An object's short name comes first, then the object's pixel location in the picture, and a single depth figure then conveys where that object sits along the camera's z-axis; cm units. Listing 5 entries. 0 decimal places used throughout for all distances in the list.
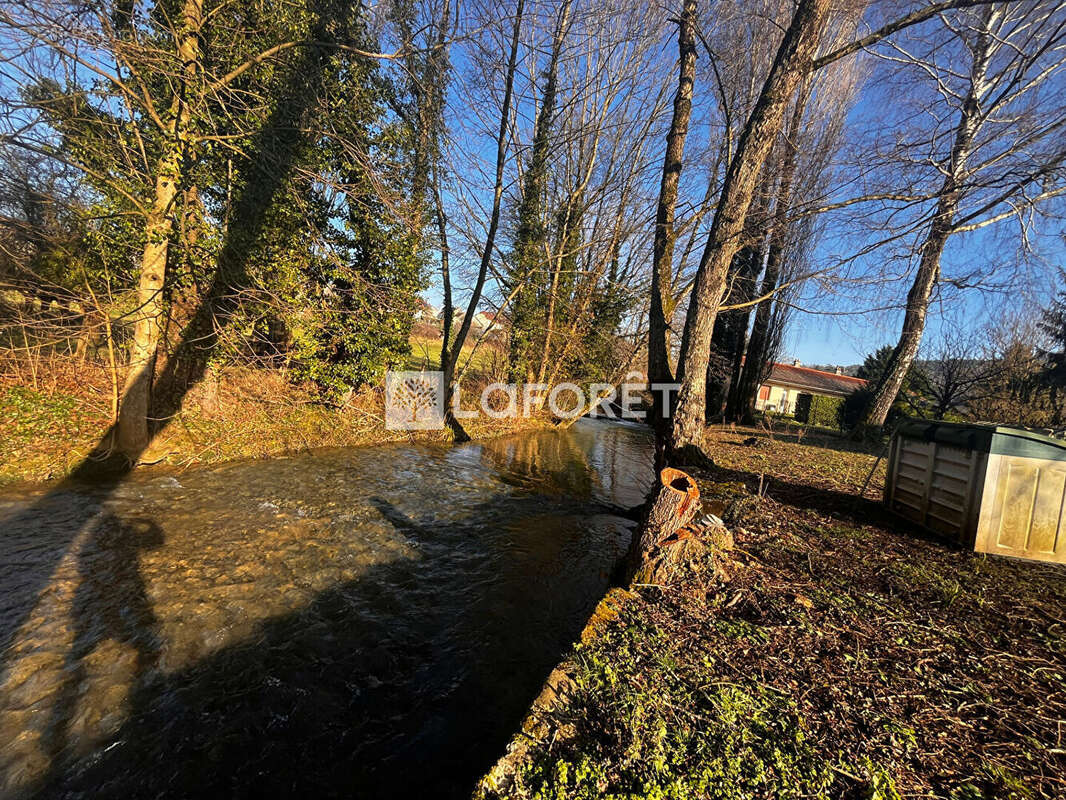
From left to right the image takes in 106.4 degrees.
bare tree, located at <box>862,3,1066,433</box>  418
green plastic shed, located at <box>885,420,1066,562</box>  318
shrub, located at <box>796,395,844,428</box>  2223
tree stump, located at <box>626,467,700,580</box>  322
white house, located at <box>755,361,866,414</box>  3055
